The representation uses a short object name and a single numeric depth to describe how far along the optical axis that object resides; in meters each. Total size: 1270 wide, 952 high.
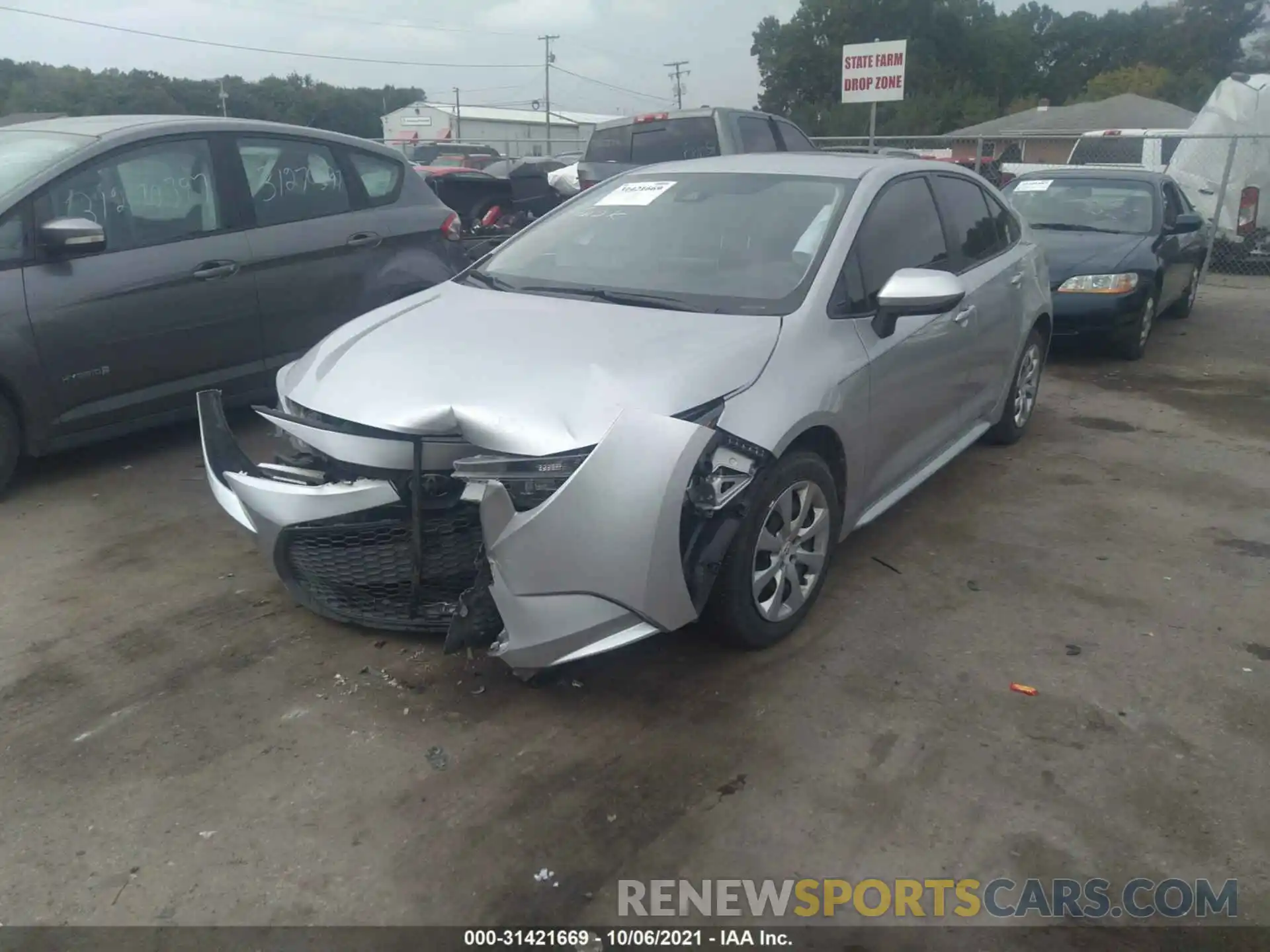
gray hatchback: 4.80
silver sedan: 2.96
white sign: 16.80
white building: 56.62
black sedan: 8.14
